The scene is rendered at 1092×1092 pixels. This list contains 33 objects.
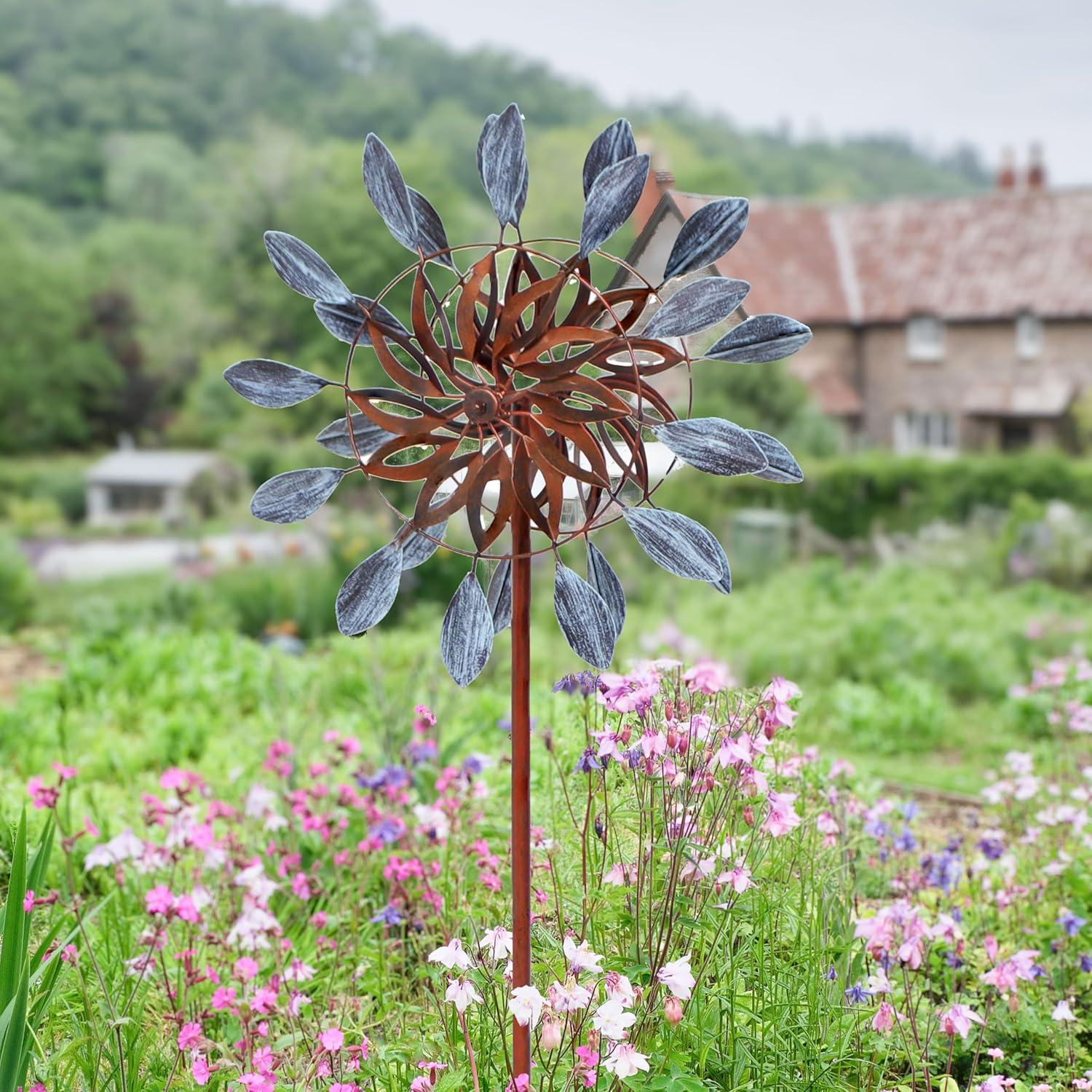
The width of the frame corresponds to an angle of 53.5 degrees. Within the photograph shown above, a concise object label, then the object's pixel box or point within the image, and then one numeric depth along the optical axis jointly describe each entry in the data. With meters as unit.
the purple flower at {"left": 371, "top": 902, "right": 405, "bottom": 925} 2.29
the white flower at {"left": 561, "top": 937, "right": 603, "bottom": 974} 1.59
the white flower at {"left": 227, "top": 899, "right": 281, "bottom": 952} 2.22
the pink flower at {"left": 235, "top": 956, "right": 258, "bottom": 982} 2.15
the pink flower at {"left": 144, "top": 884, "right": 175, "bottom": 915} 2.16
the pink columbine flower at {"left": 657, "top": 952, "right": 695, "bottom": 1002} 1.60
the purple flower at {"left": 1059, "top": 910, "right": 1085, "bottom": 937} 2.43
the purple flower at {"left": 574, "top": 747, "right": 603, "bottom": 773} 1.88
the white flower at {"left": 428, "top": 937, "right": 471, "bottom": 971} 1.65
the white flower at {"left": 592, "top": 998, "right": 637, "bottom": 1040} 1.52
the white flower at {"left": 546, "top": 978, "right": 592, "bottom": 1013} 1.55
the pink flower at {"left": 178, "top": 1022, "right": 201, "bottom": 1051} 1.83
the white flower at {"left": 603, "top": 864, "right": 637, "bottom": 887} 1.93
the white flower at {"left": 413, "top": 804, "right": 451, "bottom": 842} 2.64
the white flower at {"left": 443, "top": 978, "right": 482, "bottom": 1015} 1.64
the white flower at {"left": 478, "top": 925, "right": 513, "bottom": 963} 1.71
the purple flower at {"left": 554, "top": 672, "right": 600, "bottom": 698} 1.96
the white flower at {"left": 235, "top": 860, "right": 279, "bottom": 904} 2.36
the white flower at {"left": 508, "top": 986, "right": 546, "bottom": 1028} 1.52
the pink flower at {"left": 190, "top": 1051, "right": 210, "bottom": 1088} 1.82
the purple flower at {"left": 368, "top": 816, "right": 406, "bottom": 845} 2.58
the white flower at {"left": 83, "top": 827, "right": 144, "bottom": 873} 2.45
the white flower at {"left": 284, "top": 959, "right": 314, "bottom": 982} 2.16
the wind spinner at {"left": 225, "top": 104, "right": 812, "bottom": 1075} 1.60
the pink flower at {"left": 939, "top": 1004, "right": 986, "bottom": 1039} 1.82
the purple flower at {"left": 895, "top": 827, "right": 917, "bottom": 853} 2.85
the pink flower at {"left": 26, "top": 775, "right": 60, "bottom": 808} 2.32
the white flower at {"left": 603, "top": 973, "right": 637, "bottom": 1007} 1.57
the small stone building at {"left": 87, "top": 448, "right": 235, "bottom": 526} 23.91
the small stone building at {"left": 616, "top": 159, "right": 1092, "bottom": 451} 21.14
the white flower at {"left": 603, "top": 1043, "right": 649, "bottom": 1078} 1.50
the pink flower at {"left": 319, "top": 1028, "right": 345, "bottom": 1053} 1.71
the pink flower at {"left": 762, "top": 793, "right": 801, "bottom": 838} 1.90
